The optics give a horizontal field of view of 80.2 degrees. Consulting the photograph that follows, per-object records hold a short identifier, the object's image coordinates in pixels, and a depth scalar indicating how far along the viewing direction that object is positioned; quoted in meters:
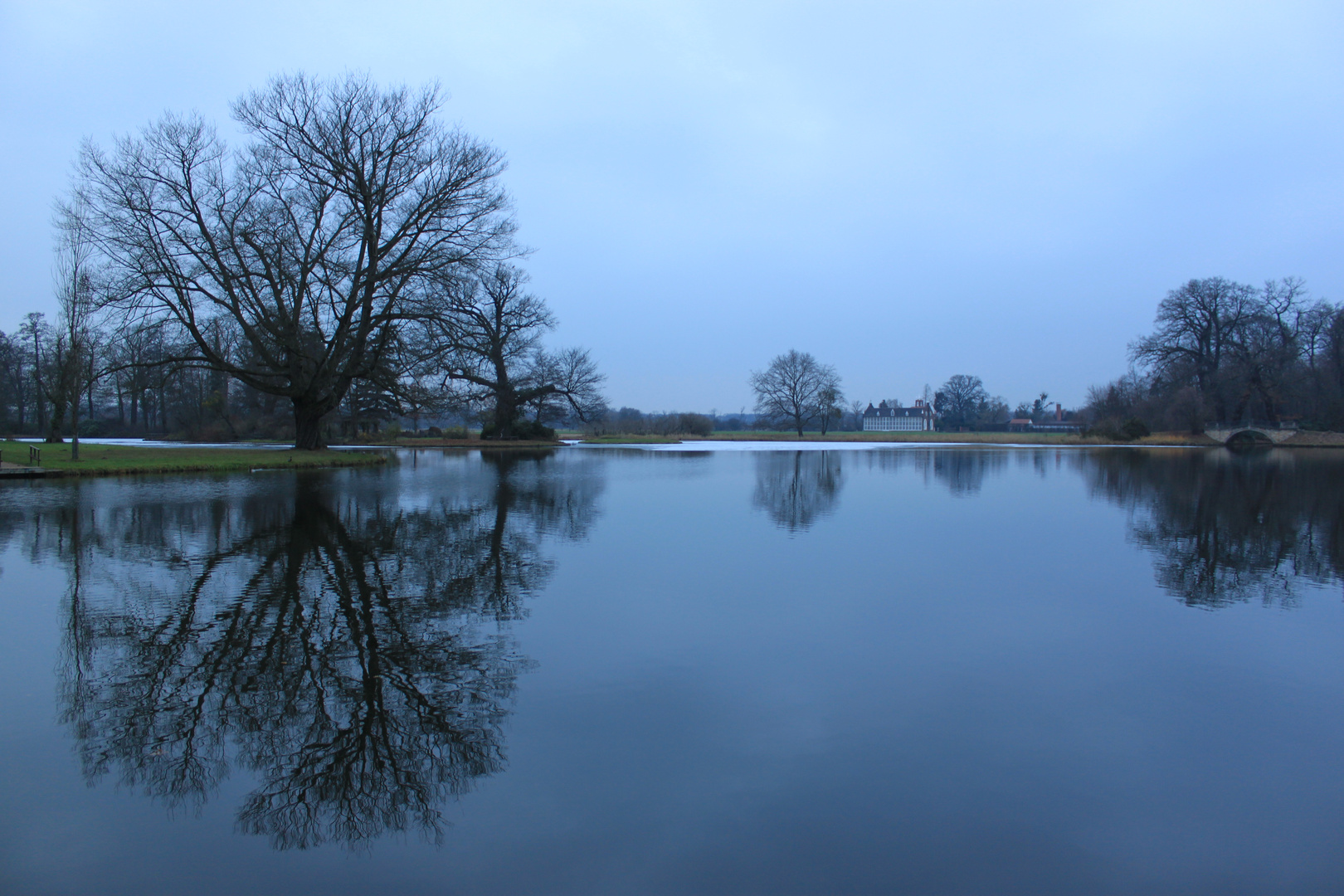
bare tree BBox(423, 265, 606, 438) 47.81
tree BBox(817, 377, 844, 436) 80.81
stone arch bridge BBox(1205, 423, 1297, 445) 57.59
